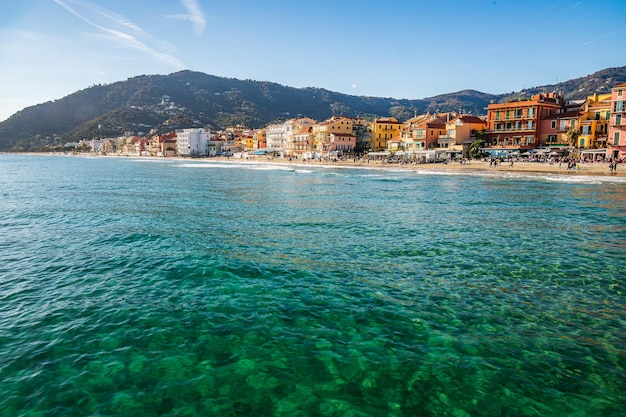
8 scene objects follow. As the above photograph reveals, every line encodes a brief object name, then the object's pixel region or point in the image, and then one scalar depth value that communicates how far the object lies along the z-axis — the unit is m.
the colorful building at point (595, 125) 58.03
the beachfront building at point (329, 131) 99.36
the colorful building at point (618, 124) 51.60
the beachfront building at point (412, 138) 79.69
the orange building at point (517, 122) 65.56
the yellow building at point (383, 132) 98.12
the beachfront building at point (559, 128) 61.31
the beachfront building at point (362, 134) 101.69
